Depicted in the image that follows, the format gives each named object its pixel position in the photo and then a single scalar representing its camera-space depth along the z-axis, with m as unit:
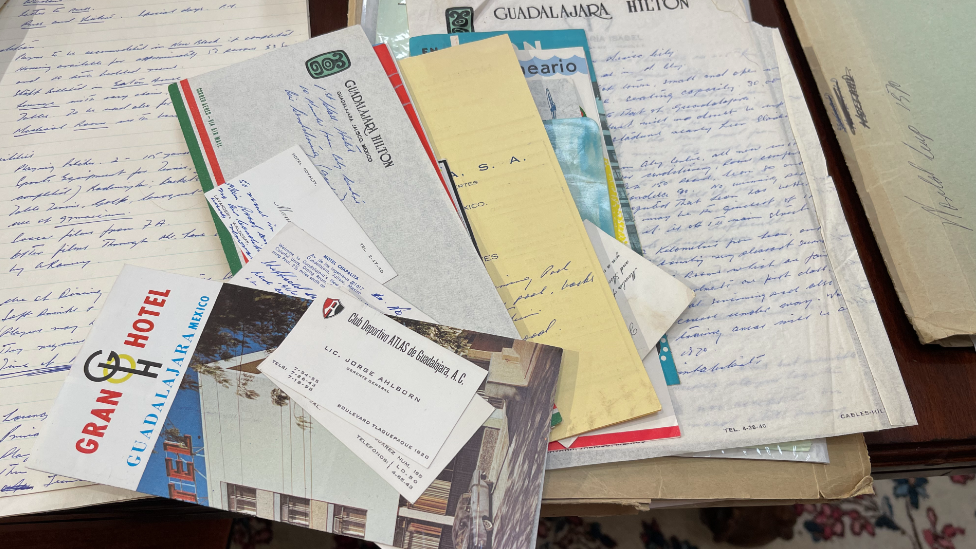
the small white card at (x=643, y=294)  0.51
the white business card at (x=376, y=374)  0.45
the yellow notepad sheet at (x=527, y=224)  0.49
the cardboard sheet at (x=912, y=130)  0.53
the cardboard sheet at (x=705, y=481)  0.48
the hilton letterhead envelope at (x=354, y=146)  0.50
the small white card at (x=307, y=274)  0.48
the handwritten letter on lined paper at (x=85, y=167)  0.49
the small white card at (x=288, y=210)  0.50
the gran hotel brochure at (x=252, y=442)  0.44
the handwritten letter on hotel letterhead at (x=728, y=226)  0.50
